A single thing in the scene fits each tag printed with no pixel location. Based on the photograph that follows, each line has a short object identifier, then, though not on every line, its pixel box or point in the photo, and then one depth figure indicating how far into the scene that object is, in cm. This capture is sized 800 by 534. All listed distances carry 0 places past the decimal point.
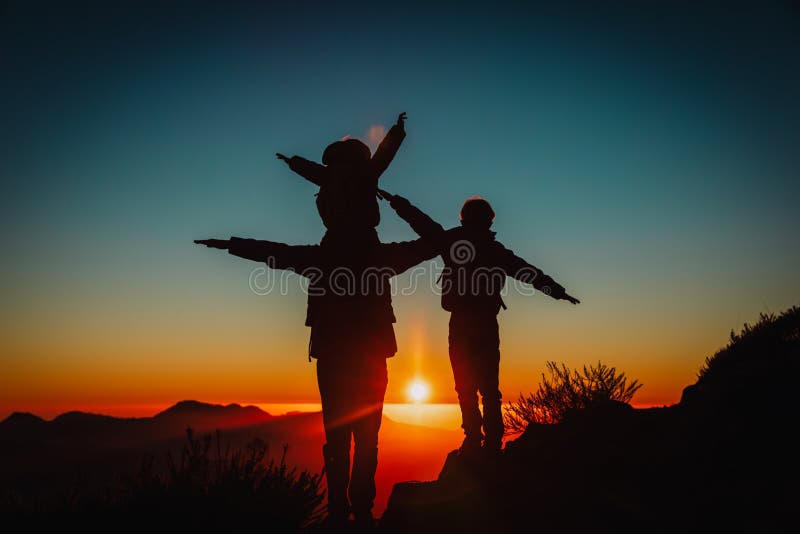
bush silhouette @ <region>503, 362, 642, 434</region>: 864
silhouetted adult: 472
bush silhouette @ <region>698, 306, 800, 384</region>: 862
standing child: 681
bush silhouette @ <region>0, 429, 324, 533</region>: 446
